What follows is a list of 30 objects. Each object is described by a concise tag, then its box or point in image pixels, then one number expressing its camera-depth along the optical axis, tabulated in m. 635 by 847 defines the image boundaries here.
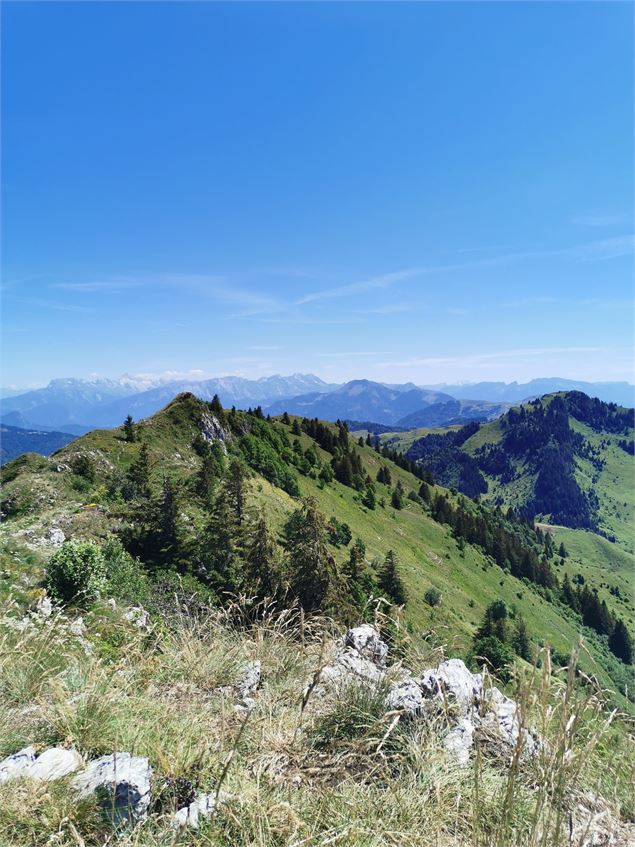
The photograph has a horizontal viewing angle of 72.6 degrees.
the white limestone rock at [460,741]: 3.85
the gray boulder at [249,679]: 5.13
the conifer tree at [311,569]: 26.14
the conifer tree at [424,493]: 118.60
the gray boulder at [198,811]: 2.97
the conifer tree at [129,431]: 40.79
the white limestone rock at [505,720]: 3.46
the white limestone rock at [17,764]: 3.25
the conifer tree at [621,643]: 104.38
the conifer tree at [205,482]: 36.11
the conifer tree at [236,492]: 34.43
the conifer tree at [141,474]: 31.83
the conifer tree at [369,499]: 83.94
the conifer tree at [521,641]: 65.88
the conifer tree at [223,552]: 26.84
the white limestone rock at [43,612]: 6.34
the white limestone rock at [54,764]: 3.24
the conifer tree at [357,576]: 40.61
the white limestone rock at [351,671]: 4.68
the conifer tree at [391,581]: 46.75
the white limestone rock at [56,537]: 18.90
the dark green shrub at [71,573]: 12.80
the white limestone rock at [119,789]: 3.07
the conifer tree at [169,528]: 26.84
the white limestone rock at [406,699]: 4.32
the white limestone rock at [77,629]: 6.98
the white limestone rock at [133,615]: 7.31
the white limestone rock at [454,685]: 4.76
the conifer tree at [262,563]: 26.30
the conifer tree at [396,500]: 96.55
